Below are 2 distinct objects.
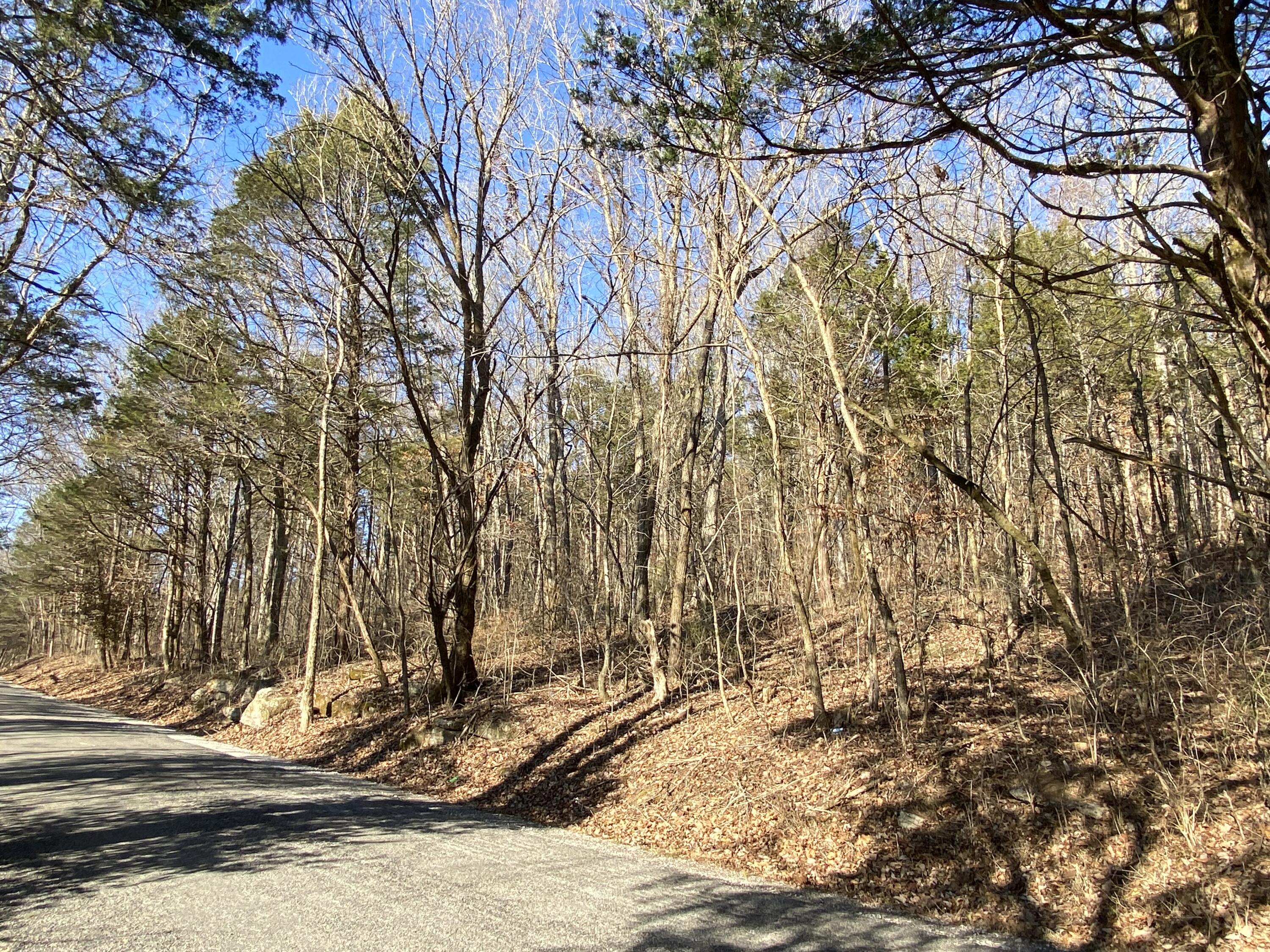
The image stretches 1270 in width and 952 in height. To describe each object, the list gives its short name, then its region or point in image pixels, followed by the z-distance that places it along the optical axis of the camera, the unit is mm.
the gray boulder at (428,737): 10742
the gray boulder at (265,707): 14430
